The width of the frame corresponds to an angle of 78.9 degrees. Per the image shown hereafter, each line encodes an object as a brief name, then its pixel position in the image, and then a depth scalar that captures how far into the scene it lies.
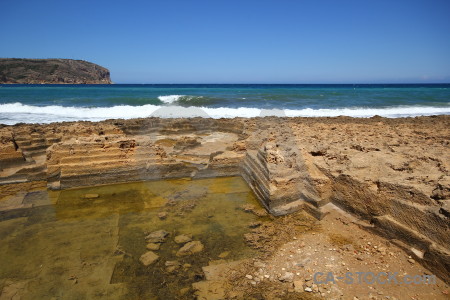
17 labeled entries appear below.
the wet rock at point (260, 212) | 4.75
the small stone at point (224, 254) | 3.69
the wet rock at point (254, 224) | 4.42
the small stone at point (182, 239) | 4.03
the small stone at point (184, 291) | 3.07
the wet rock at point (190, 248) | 3.76
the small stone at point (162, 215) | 4.68
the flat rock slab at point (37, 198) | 5.21
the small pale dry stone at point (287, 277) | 3.17
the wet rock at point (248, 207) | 4.92
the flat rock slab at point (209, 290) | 2.99
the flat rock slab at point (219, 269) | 3.28
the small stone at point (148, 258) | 3.57
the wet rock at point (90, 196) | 5.48
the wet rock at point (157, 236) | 4.05
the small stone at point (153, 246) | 3.88
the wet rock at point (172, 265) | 3.44
